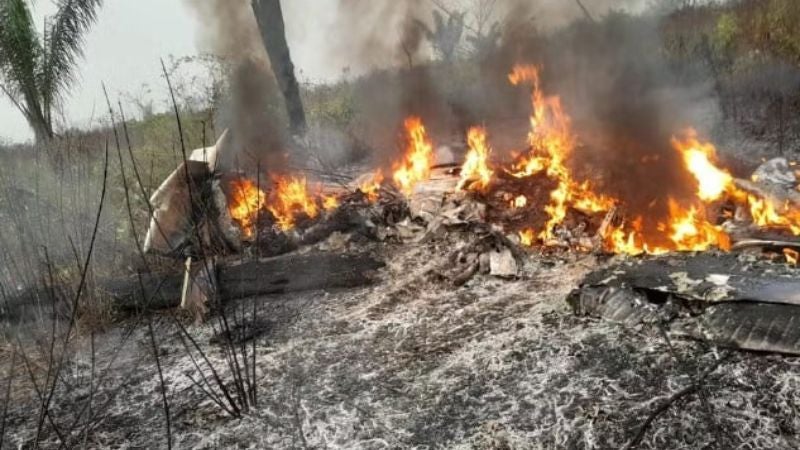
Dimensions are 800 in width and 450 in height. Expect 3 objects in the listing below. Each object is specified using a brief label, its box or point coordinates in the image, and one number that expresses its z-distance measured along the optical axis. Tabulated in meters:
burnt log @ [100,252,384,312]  7.27
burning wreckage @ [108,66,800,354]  4.73
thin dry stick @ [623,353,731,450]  3.34
